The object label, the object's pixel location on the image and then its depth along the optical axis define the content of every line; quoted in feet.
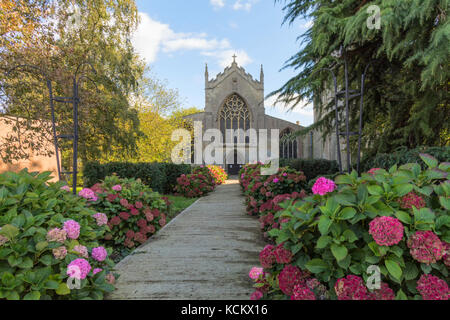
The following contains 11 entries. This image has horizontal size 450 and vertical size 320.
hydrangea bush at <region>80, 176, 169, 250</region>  11.88
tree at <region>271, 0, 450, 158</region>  9.34
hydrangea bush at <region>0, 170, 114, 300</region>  5.72
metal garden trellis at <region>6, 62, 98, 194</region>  12.32
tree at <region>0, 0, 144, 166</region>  23.26
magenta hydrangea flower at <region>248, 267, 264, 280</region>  6.68
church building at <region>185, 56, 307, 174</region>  90.89
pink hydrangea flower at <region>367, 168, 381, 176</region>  6.35
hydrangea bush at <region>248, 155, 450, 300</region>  4.67
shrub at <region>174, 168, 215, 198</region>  32.90
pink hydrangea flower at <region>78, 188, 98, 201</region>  10.19
